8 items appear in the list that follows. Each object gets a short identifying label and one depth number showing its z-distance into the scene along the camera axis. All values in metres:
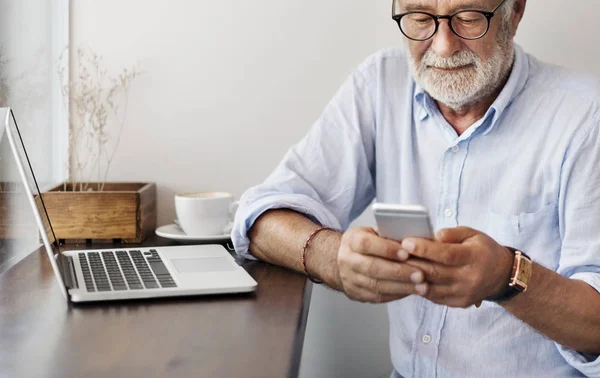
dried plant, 1.86
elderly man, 1.36
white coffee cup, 1.68
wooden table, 0.93
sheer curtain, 1.59
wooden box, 1.65
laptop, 1.23
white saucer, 1.67
